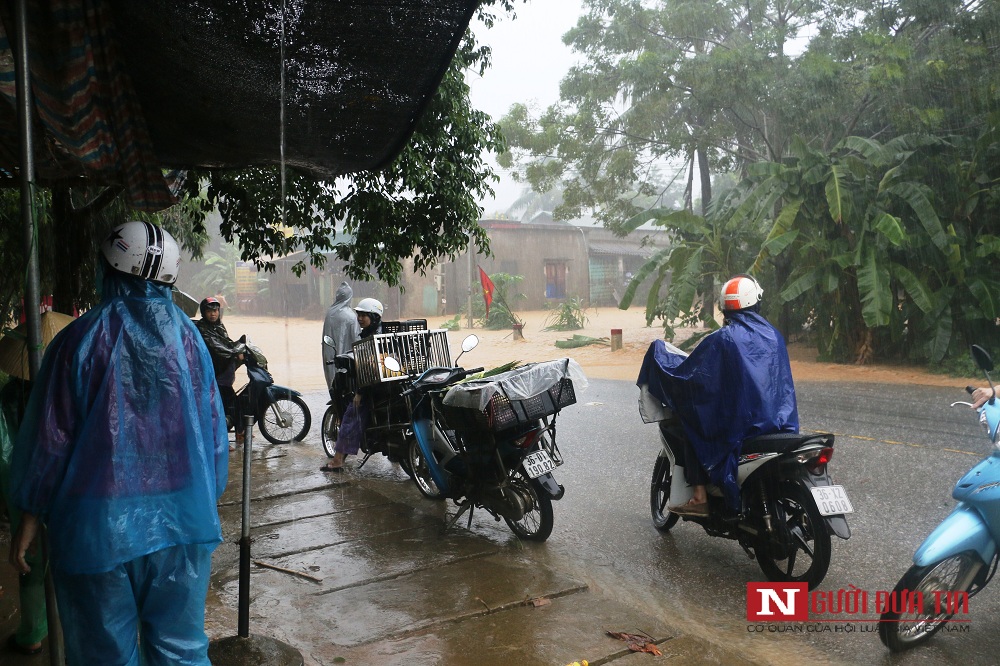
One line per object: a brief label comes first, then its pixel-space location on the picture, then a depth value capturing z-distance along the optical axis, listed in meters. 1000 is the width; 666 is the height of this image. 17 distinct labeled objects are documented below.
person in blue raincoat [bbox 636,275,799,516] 4.53
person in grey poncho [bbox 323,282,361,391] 8.90
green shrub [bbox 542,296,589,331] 26.95
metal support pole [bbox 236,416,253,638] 3.50
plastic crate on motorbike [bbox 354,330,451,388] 6.91
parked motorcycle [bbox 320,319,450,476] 6.92
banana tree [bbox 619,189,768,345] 15.71
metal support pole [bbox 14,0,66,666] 2.58
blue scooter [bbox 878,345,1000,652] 3.50
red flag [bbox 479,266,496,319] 23.17
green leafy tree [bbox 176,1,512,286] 6.84
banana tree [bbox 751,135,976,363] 13.34
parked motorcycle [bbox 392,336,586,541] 4.95
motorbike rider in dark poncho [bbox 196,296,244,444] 8.77
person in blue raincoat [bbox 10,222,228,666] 2.41
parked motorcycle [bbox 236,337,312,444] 9.07
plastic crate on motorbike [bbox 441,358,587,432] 4.90
